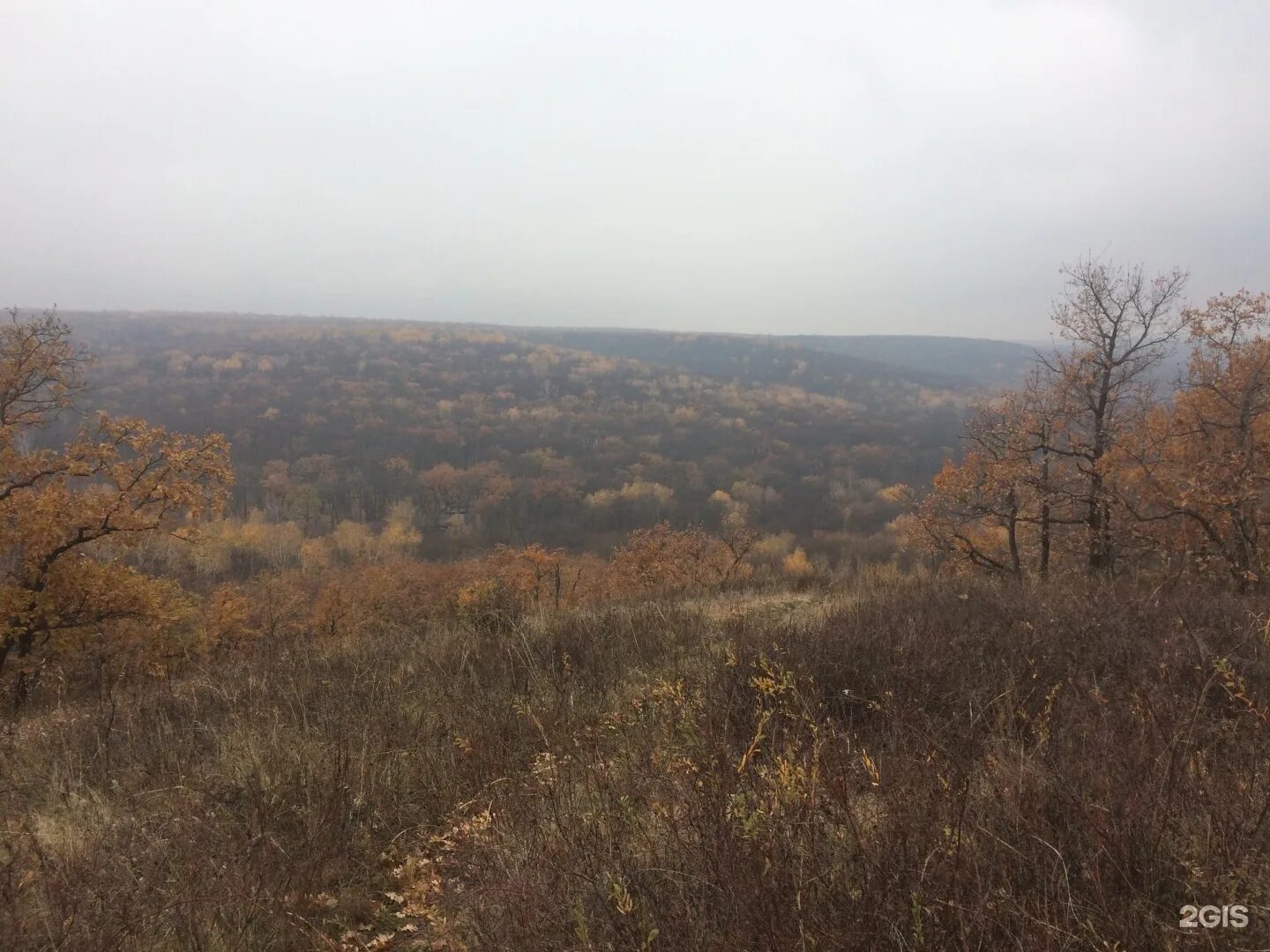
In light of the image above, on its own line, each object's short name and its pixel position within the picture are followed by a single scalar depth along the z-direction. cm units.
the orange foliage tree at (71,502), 1407
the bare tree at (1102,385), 1512
